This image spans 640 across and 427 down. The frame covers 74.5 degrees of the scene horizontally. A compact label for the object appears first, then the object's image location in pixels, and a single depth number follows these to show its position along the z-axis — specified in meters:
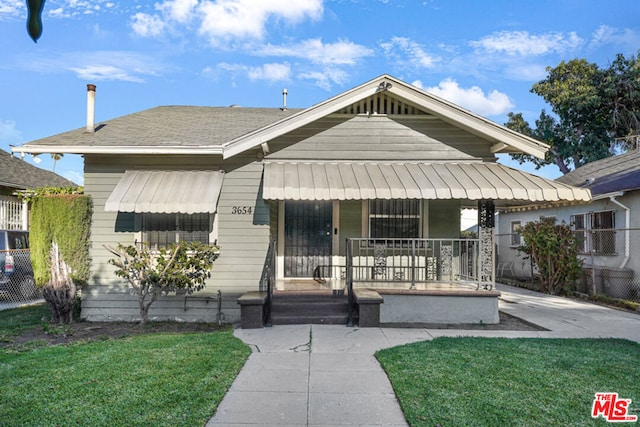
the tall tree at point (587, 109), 21.25
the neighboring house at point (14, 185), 13.84
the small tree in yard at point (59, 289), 7.83
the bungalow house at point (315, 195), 7.95
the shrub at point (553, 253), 12.13
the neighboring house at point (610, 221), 11.38
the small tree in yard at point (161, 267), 7.80
